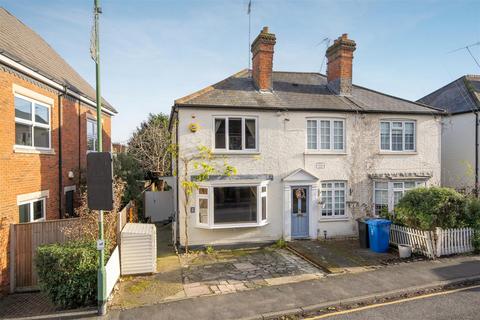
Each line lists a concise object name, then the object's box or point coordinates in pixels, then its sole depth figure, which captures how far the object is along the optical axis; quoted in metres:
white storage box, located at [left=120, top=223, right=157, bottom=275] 9.41
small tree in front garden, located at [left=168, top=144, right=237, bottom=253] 12.18
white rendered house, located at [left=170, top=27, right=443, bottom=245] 12.48
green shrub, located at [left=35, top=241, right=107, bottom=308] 7.28
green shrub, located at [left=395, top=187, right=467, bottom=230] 11.01
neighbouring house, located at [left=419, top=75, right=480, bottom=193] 16.72
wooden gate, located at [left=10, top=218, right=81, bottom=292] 8.71
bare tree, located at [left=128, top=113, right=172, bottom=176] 26.38
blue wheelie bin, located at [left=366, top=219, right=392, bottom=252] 11.96
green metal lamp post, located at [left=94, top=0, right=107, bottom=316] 6.95
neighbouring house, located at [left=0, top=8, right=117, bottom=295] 8.62
